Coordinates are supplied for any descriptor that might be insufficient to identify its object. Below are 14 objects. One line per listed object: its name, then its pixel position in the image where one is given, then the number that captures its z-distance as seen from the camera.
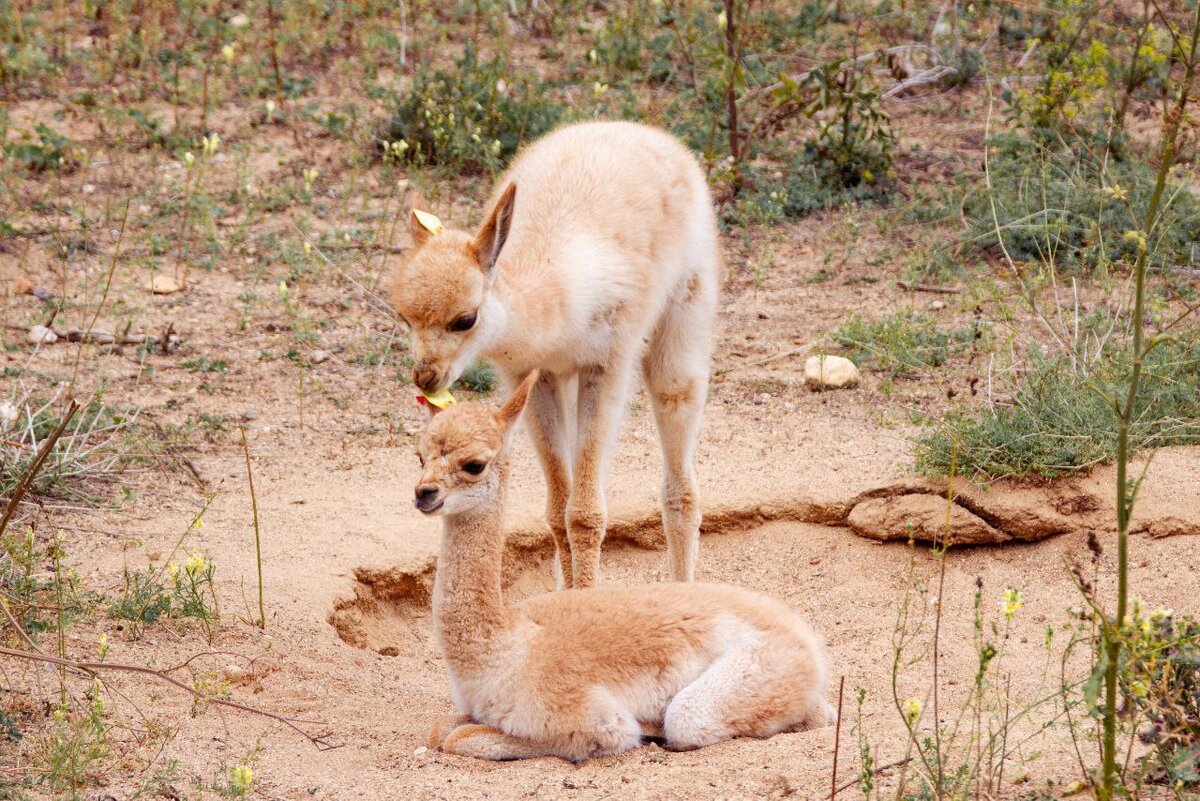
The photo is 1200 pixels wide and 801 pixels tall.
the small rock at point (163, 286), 20.05
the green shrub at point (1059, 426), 14.32
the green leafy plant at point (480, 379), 18.20
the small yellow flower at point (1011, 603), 8.35
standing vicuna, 12.02
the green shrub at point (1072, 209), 19.41
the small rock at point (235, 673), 11.54
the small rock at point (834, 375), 18.03
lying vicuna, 10.23
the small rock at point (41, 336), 18.04
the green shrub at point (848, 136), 21.89
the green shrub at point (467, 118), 22.50
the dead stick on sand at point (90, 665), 8.01
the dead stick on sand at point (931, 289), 20.02
